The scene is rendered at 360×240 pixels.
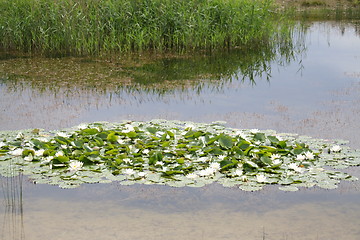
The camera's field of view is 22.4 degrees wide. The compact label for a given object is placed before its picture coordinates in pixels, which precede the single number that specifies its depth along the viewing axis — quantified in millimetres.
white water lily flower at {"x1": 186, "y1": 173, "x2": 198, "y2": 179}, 8390
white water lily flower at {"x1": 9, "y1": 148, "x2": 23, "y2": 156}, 9354
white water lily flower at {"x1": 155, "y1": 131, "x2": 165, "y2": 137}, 10307
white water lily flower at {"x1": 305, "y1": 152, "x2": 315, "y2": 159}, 9119
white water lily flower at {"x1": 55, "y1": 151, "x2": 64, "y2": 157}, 9041
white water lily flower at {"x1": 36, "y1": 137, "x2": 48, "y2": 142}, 9985
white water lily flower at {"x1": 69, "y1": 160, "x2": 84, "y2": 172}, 8742
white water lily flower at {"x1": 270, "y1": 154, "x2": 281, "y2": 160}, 9017
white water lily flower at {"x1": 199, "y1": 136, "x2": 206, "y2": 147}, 9692
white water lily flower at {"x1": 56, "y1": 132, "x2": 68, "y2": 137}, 9959
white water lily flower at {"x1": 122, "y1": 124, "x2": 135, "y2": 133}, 10376
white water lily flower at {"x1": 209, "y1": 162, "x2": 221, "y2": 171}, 8644
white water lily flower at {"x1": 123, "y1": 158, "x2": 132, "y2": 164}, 8905
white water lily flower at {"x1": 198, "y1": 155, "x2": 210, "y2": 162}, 8924
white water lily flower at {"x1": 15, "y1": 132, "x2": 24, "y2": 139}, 10402
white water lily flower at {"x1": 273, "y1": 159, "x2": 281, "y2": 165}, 8801
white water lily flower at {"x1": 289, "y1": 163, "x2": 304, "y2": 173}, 8553
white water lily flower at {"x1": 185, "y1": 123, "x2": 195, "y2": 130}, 10641
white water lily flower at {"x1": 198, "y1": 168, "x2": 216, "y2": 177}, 8410
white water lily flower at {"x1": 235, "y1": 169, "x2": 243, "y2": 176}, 8423
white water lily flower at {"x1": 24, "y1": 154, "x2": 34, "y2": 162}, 9129
